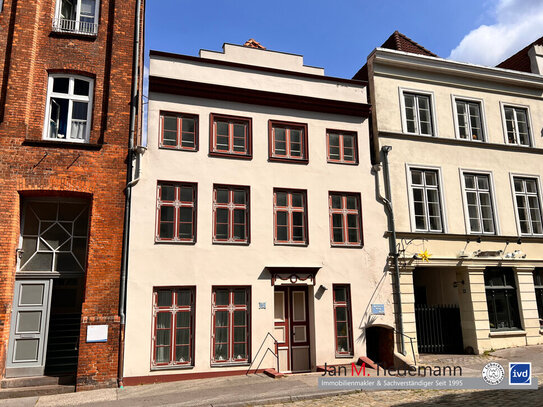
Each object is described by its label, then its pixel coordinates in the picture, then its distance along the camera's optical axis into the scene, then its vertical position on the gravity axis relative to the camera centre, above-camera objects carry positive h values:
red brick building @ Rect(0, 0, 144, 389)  11.98 +3.73
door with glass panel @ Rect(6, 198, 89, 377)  12.07 +0.96
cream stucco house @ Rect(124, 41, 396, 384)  13.06 +2.51
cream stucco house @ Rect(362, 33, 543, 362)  16.17 +3.99
